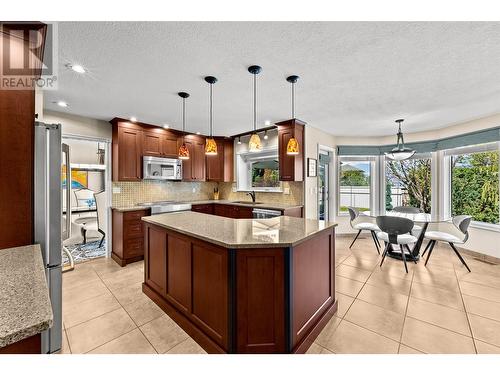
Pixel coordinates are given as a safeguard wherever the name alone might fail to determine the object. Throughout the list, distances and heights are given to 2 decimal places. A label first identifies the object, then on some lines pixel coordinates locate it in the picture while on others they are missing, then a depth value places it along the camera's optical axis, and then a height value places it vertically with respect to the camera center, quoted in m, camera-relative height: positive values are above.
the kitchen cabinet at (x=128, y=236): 3.66 -0.85
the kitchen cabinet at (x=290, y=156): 4.05 +0.60
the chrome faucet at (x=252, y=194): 4.96 -0.19
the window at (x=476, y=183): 3.91 +0.06
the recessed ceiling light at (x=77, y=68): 2.15 +1.14
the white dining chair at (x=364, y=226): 4.34 -0.81
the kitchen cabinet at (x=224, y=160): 5.47 +0.62
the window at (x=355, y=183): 5.57 +0.07
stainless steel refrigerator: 1.63 -0.19
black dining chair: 3.28 -0.64
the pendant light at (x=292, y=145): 2.41 +0.44
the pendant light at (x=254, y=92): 2.20 +1.13
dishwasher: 4.03 -0.51
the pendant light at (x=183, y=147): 2.86 +0.52
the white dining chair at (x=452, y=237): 3.39 -0.80
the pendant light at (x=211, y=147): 2.68 +0.46
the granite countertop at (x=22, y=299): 0.66 -0.41
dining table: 3.49 -0.74
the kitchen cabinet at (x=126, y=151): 3.89 +0.61
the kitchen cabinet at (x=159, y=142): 4.23 +0.84
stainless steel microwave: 4.15 +0.33
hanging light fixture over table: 3.96 +0.59
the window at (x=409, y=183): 5.03 +0.06
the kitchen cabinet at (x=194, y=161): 4.93 +0.55
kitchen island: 1.63 -0.78
